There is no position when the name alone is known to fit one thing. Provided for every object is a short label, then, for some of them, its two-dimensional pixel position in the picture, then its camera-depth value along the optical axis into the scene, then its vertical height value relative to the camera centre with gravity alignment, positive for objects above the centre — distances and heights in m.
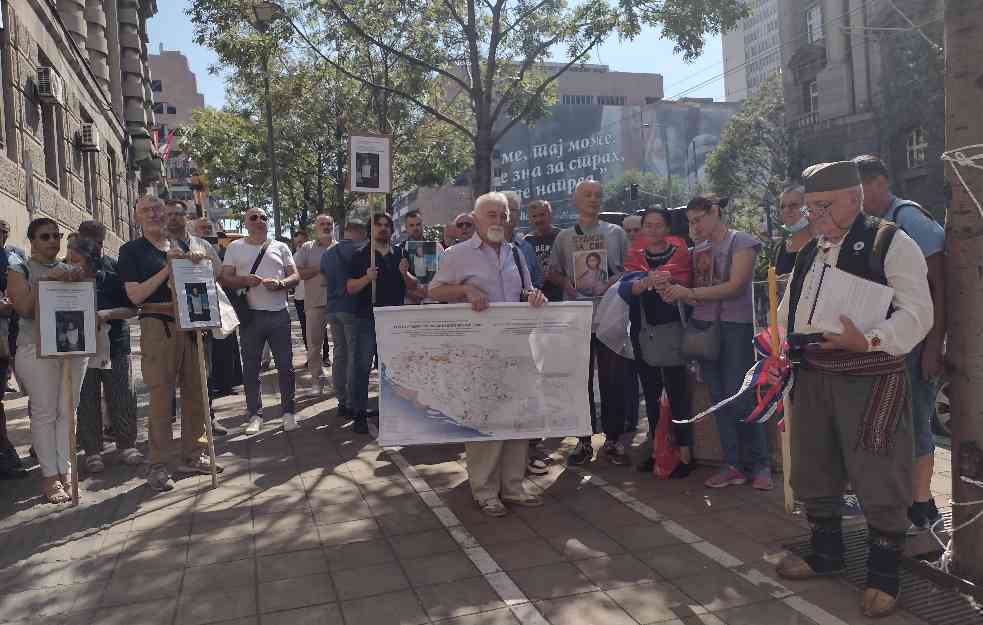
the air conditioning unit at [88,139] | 19.73 +4.92
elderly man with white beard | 5.18 +0.23
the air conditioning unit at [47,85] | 14.84 +4.73
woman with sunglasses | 5.59 -0.20
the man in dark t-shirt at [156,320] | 5.77 +0.12
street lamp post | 12.55 +4.96
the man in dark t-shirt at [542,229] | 7.01 +0.79
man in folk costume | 3.38 -0.30
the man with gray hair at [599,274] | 6.21 +0.33
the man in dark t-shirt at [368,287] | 7.48 +0.37
